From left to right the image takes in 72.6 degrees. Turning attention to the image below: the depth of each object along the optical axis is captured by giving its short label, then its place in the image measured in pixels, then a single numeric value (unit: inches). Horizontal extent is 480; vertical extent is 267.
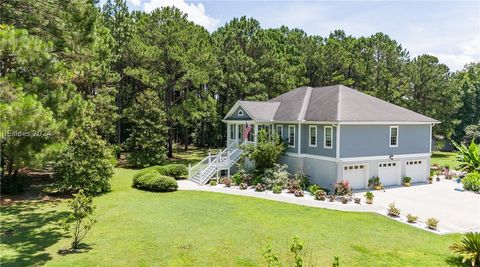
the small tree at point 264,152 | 938.7
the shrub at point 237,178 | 952.6
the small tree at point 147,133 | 1190.3
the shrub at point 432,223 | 576.4
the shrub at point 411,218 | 611.1
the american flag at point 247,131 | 1079.0
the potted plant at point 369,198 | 745.0
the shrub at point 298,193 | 804.7
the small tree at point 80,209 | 455.5
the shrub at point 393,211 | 648.4
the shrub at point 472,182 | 880.9
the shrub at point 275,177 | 887.7
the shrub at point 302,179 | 882.1
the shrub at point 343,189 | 804.6
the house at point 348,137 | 866.8
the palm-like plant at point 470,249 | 434.9
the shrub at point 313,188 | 831.2
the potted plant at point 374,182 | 892.6
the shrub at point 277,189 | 839.7
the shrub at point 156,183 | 856.3
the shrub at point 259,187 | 864.9
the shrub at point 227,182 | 927.5
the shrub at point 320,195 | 770.2
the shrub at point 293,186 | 846.7
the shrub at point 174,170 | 1004.7
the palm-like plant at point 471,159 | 1024.2
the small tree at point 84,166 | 763.4
